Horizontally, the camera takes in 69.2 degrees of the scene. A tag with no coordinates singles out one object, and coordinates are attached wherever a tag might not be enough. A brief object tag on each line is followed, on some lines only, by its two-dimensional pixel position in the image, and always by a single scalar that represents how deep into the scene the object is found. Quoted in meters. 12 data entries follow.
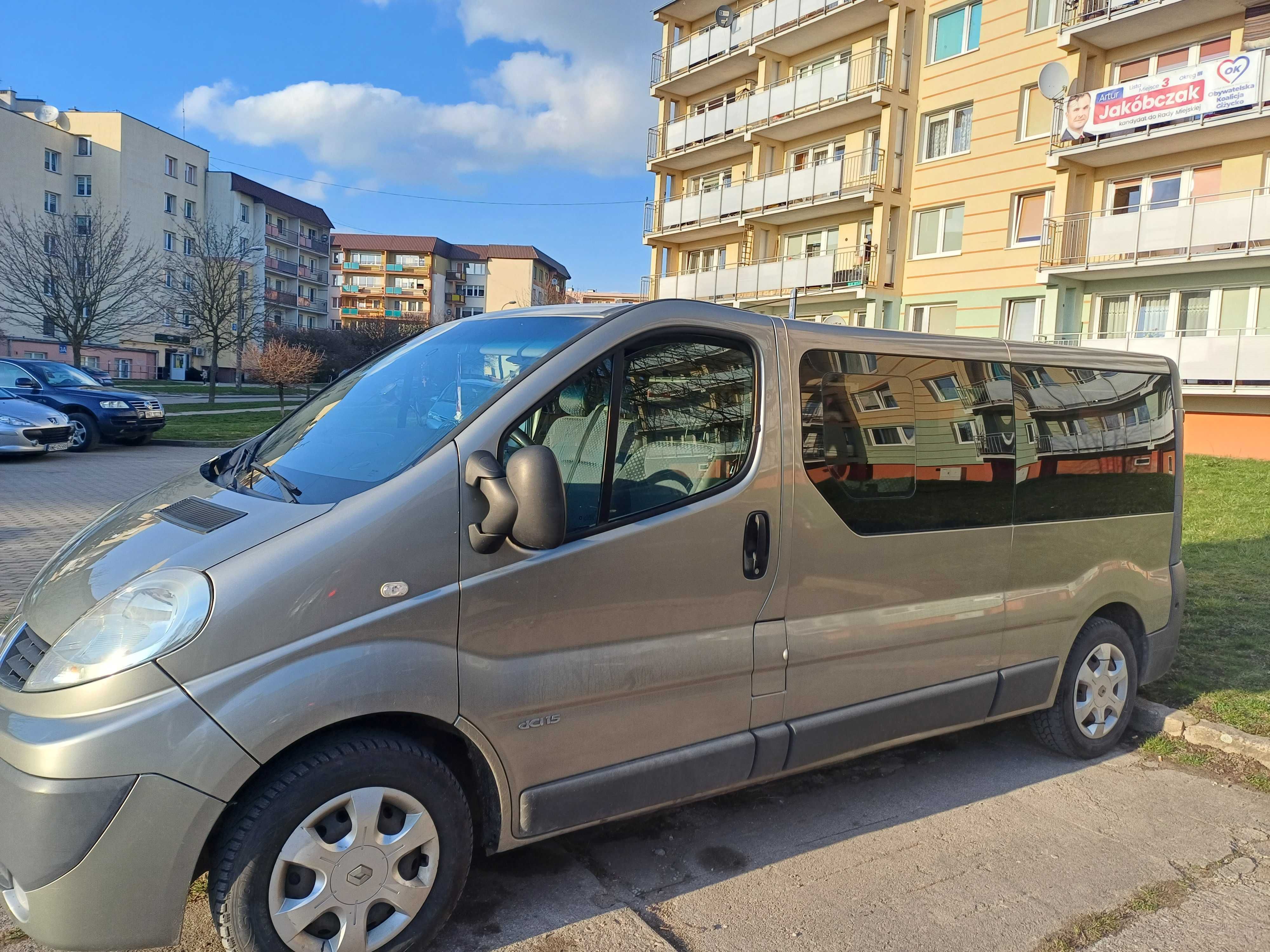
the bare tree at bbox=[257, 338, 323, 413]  27.30
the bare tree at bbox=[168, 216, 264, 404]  37.31
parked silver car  14.32
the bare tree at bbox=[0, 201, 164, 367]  31.28
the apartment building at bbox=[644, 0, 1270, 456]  18.56
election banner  17.77
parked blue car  16.75
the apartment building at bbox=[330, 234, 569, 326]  103.19
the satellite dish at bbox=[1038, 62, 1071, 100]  20.92
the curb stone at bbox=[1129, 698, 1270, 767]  4.58
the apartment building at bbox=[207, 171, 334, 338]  69.88
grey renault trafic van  2.30
